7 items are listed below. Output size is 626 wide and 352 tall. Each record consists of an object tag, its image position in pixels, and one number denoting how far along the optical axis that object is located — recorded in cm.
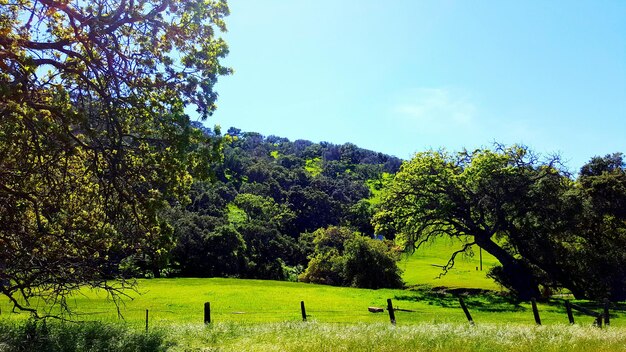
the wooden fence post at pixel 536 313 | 1998
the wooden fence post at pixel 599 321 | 1819
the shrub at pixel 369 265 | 5253
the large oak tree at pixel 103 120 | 1008
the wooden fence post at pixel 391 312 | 1942
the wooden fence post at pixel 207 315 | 1889
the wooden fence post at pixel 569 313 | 2029
